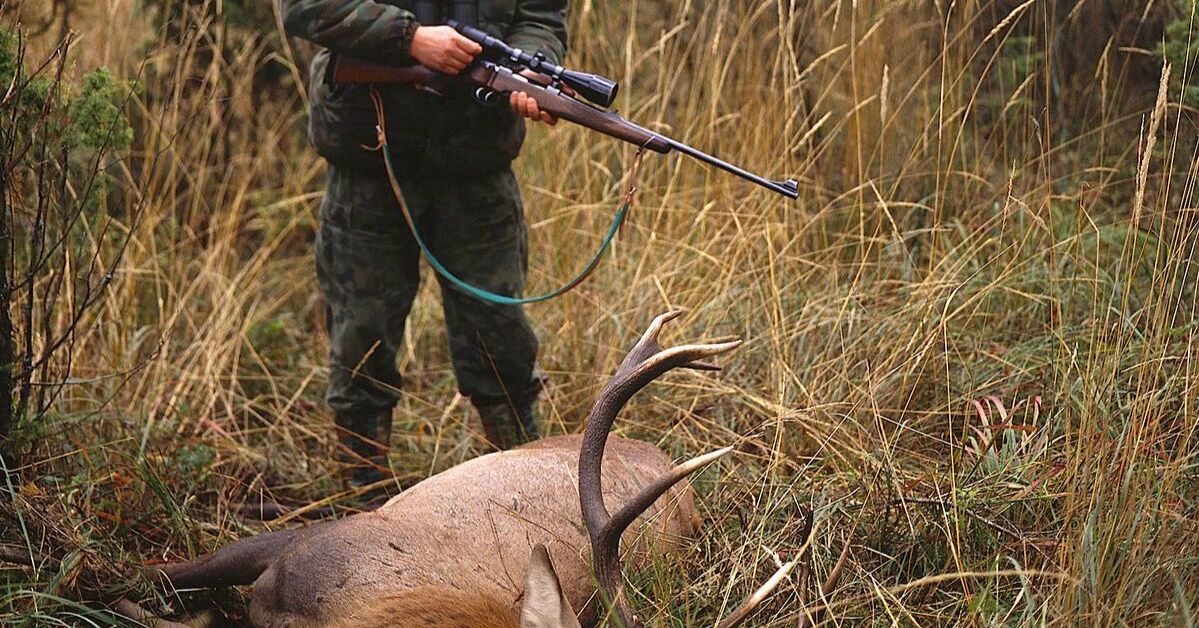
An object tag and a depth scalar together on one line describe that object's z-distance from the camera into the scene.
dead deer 2.64
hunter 3.52
